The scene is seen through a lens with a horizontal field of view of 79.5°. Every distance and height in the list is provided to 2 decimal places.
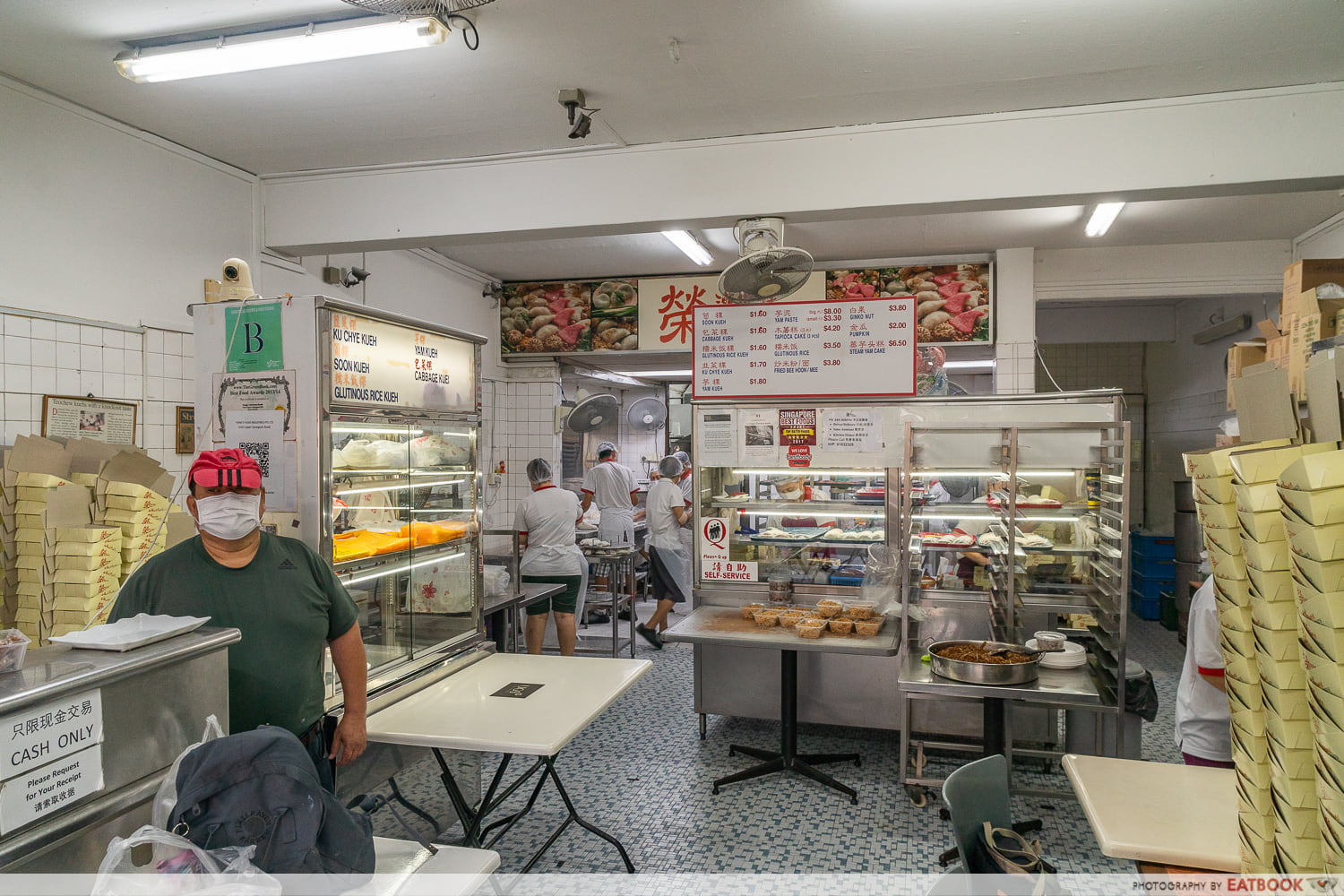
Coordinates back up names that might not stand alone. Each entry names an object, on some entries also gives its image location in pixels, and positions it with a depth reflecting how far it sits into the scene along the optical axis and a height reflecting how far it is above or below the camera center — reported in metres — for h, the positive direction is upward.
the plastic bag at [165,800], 1.57 -0.69
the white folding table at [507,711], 2.88 -1.03
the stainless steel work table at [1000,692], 3.71 -1.14
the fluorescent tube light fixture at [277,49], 3.24 +1.66
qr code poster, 3.11 -0.02
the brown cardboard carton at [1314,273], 2.96 +0.65
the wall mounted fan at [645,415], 11.70 +0.50
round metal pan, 3.71 -1.04
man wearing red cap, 2.52 -0.47
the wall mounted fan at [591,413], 8.30 +0.37
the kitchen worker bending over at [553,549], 6.40 -0.81
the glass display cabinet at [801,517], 5.02 -0.43
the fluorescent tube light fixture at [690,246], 6.23 +1.63
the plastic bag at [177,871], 1.36 -0.73
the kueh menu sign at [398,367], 3.25 +0.36
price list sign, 4.88 +0.61
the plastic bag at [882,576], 4.84 -0.77
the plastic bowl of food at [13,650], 1.59 -0.40
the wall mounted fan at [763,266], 4.44 +1.02
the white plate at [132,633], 1.77 -0.43
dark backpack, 1.49 -0.67
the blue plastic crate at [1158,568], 8.84 -1.31
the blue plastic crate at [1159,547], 8.80 -1.08
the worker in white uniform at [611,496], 8.45 -0.51
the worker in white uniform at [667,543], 7.44 -0.88
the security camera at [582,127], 4.03 +1.61
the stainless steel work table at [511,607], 5.51 -1.11
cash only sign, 1.46 -0.59
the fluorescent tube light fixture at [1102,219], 5.47 +1.63
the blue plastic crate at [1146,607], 8.80 -1.74
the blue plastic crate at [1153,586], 8.84 -1.51
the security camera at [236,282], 3.37 +0.70
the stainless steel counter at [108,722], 1.50 -0.59
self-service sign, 5.23 -0.71
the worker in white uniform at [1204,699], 3.09 -0.98
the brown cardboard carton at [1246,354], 3.68 +0.44
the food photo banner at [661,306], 7.05 +1.36
